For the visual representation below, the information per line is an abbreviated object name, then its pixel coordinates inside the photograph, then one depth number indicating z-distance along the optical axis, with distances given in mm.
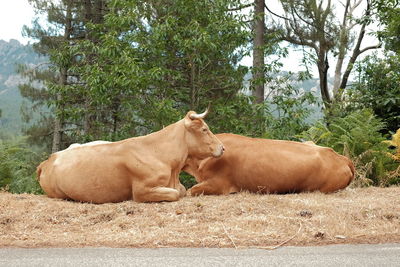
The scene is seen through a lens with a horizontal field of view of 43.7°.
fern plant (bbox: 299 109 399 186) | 9422
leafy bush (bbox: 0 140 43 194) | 9883
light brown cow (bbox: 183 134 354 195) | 6914
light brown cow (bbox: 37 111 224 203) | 6410
